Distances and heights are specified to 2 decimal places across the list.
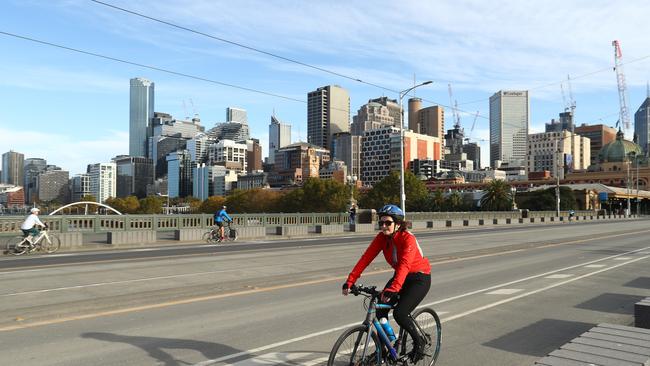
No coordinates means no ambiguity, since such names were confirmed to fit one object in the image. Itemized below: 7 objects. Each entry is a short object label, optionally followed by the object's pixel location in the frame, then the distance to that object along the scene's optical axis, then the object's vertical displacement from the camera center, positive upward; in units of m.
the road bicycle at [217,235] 27.65 -1.72
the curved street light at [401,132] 41.22 +5.40
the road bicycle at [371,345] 5.02 -1.37
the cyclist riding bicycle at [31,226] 20.17 -0.86
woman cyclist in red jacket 5.32 -0.68
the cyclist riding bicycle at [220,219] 27.66 -0.87
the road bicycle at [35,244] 20.31 -1.57
